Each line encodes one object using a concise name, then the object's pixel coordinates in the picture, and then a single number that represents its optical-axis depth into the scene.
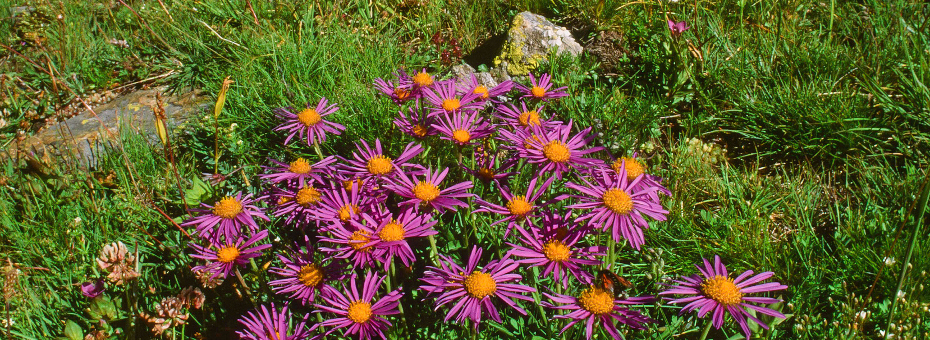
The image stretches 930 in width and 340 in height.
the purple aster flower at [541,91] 0.55
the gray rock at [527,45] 0.77
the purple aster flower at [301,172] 0.47
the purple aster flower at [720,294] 0.41
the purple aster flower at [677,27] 0.66
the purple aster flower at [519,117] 0.49
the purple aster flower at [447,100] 0.52
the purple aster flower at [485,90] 0.53
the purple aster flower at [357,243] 0.42
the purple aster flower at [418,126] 0.50
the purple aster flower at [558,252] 0.42
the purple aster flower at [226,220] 0.46
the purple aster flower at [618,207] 0.43
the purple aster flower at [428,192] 0.44
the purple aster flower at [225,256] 0.45
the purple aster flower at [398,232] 0.42
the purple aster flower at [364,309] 0.43
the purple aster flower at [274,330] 0.43
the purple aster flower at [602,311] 0.41
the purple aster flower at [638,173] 0.46
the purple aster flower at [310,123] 0.51
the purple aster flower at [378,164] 0.46
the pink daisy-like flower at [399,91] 0.54
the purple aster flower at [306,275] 0.45
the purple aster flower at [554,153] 0.45
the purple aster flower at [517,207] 0.44
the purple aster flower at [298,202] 0.46
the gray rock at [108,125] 0.69
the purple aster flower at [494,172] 0.48
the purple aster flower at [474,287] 0.41
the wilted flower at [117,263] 0.44
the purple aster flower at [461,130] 0.49
